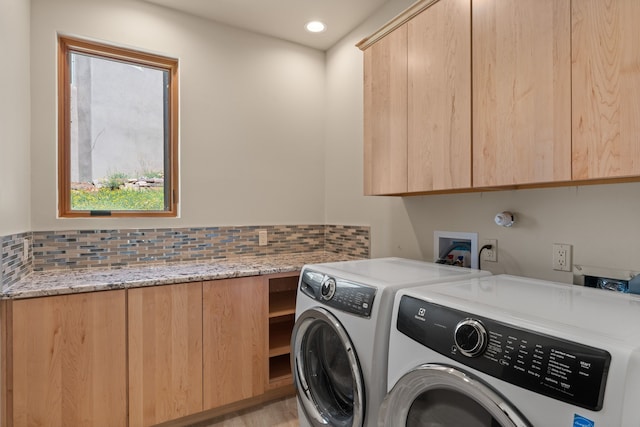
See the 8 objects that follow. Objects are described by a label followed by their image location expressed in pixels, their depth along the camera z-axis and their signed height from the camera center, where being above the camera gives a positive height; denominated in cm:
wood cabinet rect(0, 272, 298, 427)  162 -77
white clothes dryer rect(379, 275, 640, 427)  70 -35
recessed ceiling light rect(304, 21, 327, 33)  267 +143
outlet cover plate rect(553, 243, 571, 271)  150 -20
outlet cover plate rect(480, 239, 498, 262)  179 -22
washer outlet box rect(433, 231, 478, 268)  191 -22
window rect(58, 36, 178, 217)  222 +53
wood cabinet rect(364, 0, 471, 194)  158 +55
